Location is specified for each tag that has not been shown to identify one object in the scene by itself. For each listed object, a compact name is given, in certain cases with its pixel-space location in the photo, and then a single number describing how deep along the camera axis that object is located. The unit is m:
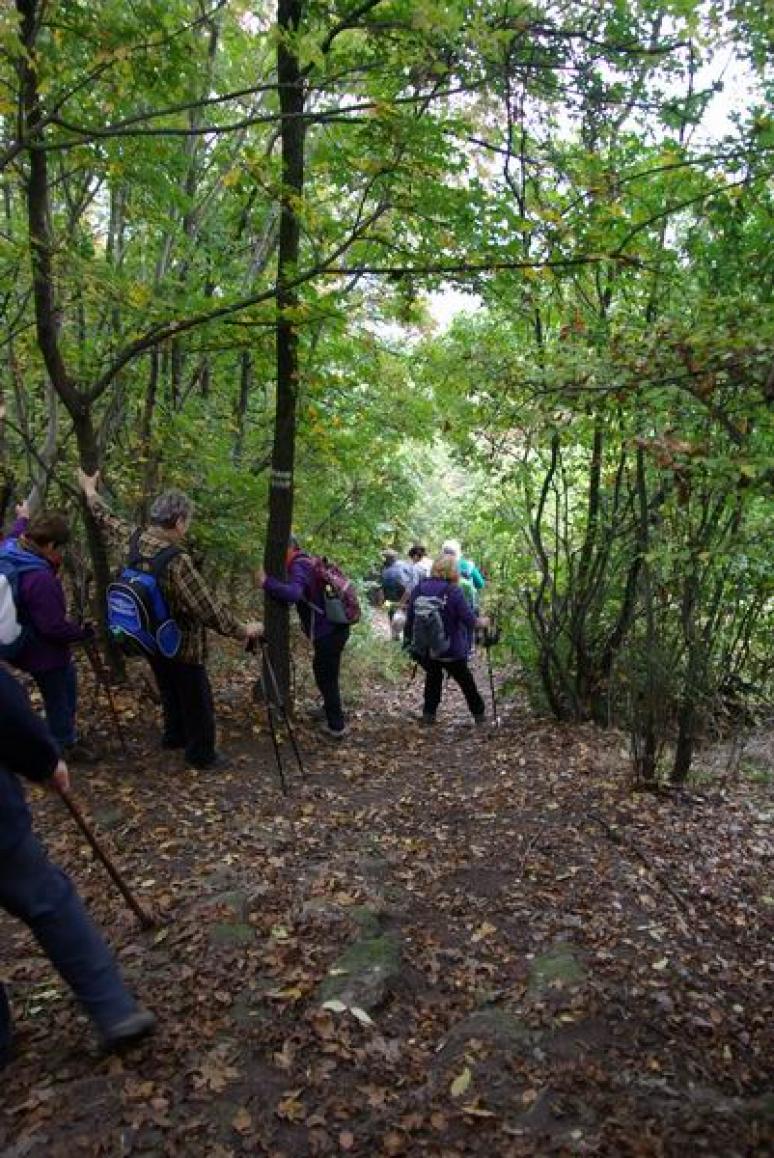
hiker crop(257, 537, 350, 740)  6.99
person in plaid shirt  5.53
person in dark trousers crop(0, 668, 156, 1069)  2.89
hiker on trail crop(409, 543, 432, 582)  13.61
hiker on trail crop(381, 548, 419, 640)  14.44
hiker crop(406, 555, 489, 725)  8.25
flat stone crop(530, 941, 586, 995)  3.83
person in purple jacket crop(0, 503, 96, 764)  5.22
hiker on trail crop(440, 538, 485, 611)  11.84
